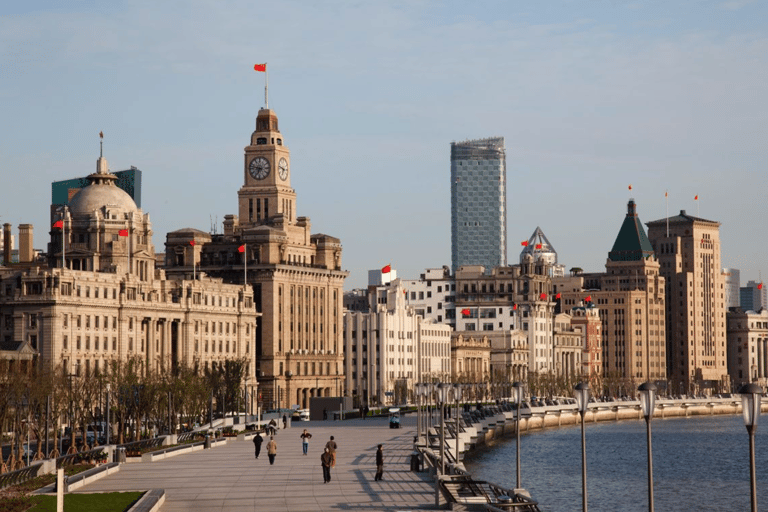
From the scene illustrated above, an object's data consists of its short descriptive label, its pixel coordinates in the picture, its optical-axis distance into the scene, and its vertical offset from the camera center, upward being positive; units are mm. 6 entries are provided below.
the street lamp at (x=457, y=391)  97294 -1568
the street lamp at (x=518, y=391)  79312 -1297
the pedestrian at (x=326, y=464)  81938 -5101
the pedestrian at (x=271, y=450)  95438 -5119
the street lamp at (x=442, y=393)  93312 -1604
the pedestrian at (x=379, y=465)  83688 -5284
